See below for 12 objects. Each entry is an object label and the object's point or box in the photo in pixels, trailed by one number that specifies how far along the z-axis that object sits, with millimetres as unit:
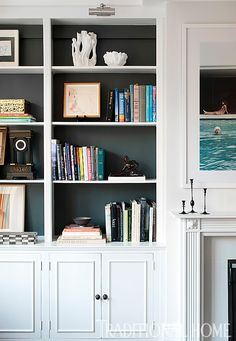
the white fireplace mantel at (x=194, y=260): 2818
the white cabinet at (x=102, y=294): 3014
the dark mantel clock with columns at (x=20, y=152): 3223
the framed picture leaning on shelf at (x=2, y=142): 3250
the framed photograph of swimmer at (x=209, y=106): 2990
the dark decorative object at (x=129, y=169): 3203
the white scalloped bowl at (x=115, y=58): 3123
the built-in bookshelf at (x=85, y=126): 3338
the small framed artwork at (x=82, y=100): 3205
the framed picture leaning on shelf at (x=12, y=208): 3234
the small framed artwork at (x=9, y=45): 3195
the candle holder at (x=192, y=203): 2914
